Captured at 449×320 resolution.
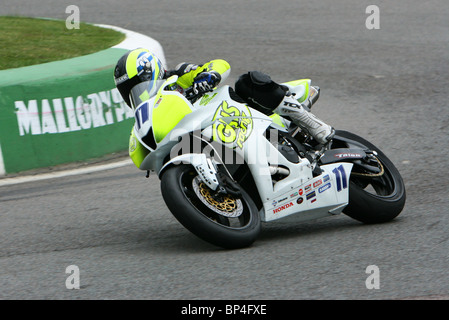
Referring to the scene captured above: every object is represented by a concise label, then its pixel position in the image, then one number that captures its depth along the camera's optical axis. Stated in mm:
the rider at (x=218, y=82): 10820
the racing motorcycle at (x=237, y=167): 10336
